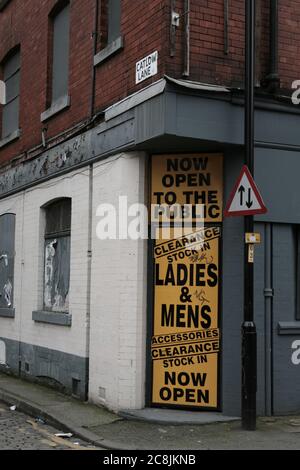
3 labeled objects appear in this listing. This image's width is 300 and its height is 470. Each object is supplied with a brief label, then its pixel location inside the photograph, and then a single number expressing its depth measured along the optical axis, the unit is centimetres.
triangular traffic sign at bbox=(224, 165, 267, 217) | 721
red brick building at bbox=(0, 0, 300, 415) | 795
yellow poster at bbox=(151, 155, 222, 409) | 818
